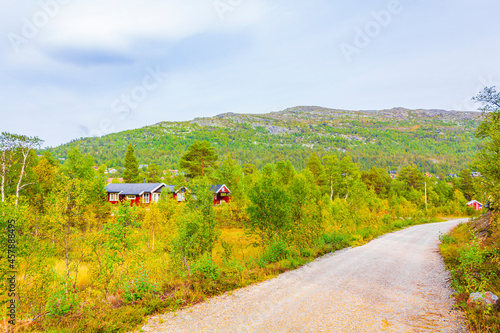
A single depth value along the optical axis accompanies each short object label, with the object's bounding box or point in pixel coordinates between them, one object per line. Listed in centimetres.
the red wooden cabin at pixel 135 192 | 5244
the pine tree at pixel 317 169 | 5604
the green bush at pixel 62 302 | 533
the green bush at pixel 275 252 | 1045
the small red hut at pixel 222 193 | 5593
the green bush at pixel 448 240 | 1518
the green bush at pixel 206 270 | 755
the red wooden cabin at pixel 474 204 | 6006
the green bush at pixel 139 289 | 614
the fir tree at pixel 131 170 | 6018
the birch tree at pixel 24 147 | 2733
